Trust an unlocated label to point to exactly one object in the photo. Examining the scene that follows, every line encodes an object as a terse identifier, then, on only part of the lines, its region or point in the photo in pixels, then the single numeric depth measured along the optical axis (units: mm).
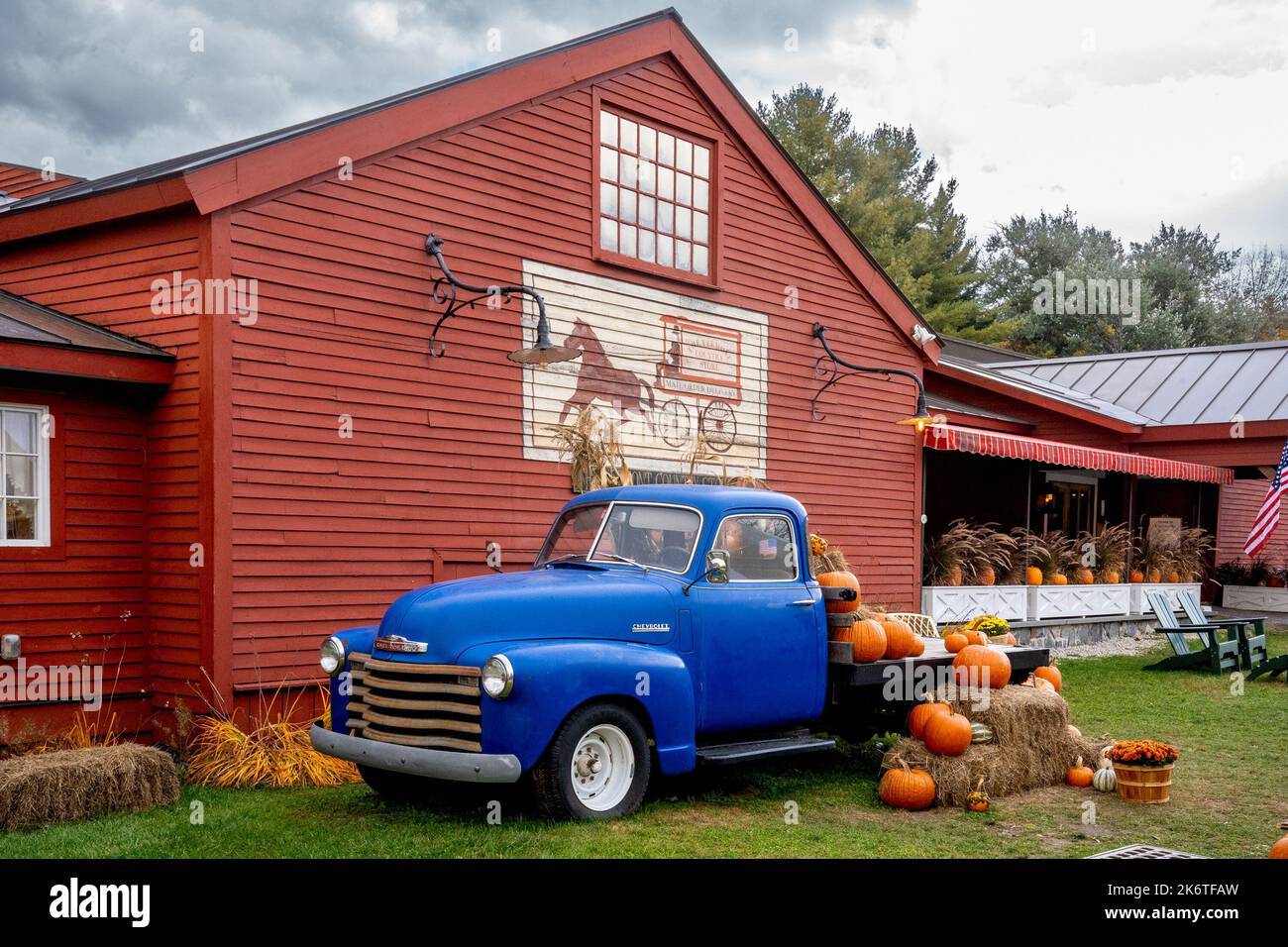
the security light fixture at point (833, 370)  13875
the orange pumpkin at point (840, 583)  7902
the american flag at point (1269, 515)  17500
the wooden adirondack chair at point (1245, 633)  14680
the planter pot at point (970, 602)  15641
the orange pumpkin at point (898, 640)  8008
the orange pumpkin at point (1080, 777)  7777
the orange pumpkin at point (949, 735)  7266
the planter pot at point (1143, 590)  19047
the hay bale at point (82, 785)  6457
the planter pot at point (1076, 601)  17109
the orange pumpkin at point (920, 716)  7469
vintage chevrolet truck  6000
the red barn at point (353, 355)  8477
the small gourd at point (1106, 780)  7613
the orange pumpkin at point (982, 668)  7867
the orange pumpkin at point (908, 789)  7082
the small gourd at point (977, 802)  7062
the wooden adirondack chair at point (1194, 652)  14374
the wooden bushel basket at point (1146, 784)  7305
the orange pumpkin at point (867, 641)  7715
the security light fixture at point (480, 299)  9422
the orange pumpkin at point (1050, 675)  9008
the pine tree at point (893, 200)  39188
